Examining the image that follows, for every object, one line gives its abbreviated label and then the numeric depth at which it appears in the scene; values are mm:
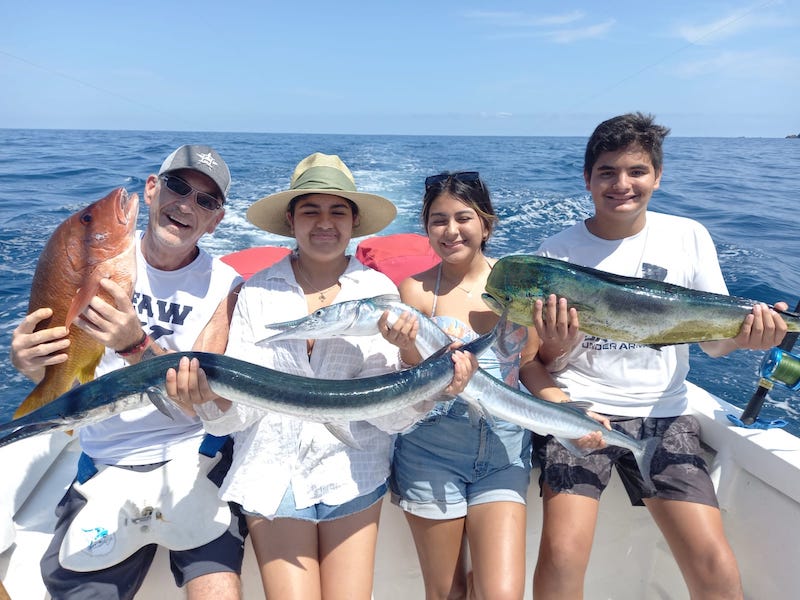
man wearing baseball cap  2242
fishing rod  2594
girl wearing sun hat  2346
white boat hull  2586
